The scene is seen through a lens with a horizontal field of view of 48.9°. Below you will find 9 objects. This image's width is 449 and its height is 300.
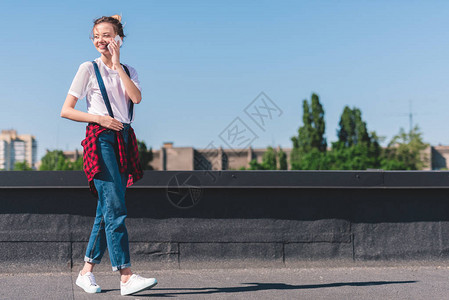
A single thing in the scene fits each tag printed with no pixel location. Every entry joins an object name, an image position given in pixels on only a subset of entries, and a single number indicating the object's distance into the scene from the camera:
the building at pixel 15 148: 152.50
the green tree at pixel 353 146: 66.62
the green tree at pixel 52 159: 88.17
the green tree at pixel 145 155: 81.15
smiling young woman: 3.23
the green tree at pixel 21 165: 80.06
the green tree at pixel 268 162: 73.94
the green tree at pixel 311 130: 66.31
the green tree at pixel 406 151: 70.12
